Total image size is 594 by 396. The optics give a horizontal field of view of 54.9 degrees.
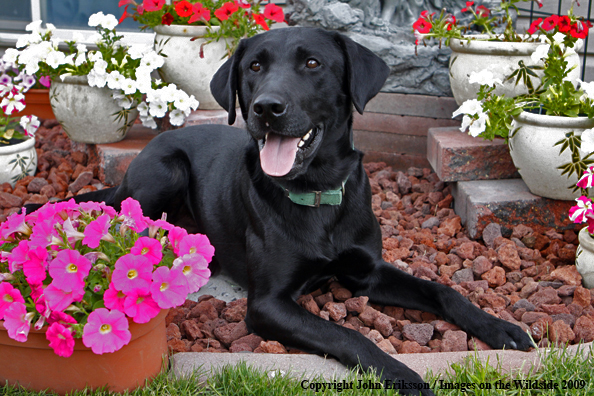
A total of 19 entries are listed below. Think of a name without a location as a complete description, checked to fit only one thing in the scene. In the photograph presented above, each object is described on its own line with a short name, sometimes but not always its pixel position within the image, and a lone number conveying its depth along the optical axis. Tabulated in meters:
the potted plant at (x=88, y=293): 1.59
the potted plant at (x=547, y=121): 2.75
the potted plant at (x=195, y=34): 3.73
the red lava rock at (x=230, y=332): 2.21
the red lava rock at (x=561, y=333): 2.05
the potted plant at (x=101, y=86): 3.64
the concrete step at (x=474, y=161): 3.32
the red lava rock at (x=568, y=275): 2.48
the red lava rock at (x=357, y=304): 2.33
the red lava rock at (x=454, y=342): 2.08
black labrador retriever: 2.05
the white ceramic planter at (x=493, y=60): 3.42
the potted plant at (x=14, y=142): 3.59
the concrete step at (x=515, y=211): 3.00
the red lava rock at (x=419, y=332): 2.17
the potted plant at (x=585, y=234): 2.38
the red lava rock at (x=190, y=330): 2.21
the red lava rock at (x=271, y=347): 2.07
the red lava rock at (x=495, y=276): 2.57
